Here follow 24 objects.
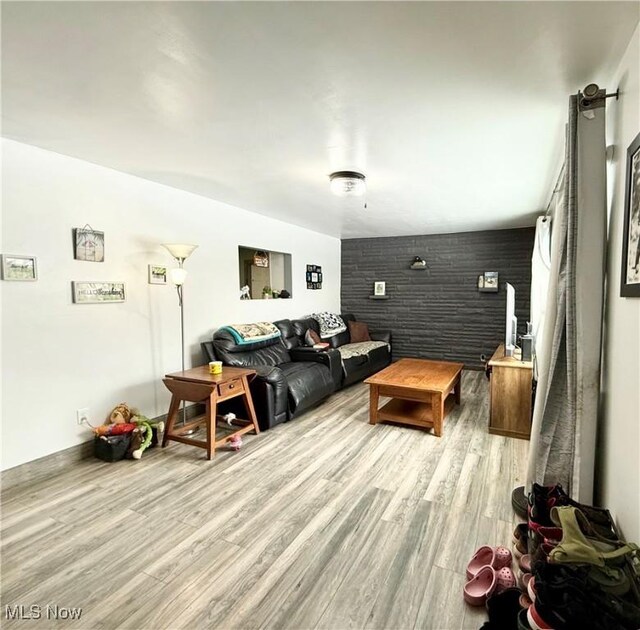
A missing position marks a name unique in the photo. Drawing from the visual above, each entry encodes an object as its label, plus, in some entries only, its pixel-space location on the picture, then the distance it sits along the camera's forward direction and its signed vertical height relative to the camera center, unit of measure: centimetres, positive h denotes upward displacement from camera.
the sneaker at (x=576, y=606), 100 -90
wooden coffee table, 320 -92
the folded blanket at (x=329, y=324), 539 -48
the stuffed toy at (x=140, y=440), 277 -114
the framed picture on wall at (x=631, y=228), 123 +23
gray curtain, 161 +5
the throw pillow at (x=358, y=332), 596 -65
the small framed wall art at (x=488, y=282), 552 +16
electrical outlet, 268 -91
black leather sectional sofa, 333 -83
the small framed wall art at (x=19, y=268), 228 +17
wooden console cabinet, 312 -92
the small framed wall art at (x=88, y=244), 265 +37
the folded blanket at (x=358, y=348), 482 -81
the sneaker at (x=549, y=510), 139 -92
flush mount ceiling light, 289 +90
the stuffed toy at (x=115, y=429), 270 -102
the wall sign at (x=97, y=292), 265 +1
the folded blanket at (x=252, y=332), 380 -43
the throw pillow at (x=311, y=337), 486 -61
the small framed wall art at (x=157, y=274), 320 +18
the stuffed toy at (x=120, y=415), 284 -96
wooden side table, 278 -81
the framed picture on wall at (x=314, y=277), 570 +27
